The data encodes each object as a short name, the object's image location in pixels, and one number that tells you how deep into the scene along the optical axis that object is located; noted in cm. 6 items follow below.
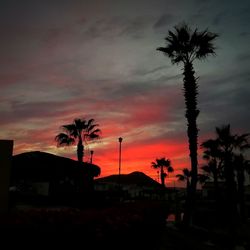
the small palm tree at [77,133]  2916
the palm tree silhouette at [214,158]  3029
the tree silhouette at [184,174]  6288
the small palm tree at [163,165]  6251
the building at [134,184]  5522
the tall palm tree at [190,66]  1667
